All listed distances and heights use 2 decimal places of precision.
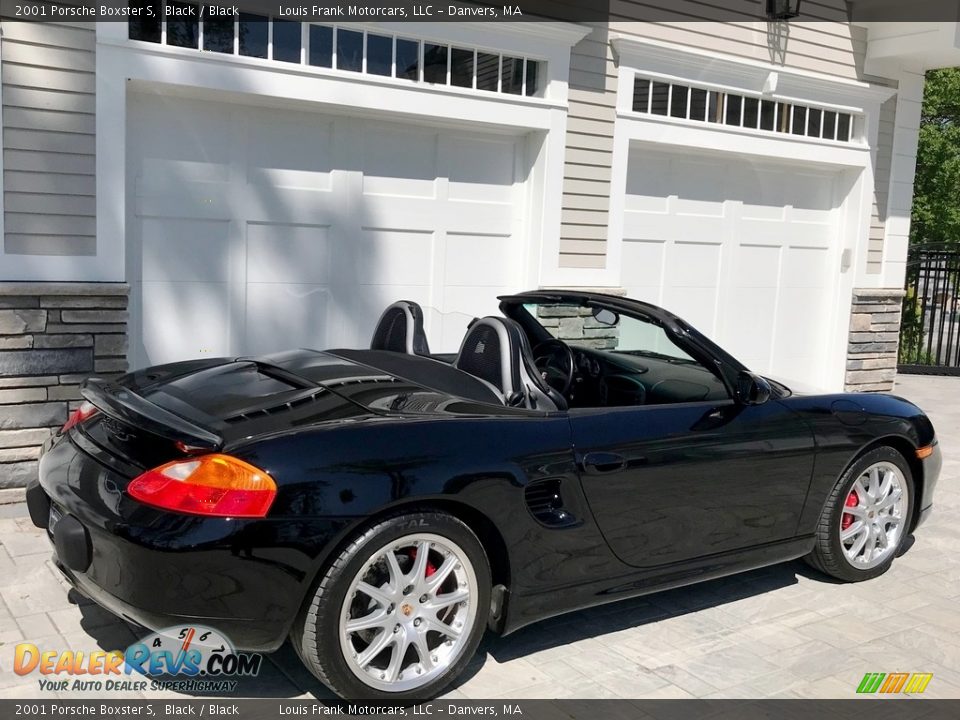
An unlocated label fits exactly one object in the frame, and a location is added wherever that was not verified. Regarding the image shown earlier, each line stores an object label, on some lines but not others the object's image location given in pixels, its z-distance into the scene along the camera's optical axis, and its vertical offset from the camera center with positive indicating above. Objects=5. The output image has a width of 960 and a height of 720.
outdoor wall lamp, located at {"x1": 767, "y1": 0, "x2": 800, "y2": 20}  8.12 +2.23
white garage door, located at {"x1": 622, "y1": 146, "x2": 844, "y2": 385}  7.98 +0.19
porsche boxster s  2.86 -0.76
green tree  19.50 +2.27
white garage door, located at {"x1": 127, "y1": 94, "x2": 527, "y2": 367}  5.74 +0.19
